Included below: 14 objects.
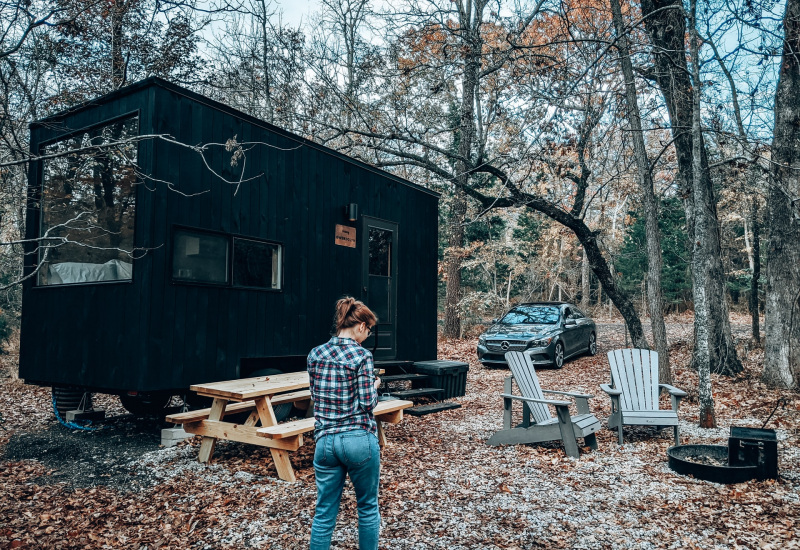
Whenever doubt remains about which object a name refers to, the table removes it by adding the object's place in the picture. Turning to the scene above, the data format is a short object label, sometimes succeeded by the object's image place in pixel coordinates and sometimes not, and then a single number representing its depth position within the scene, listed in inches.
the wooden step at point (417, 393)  308.4
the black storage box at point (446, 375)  344.8
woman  109.6
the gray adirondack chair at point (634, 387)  237.3
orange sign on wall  314.8
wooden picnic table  187.0
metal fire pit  181.6
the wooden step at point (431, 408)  301.3
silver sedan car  463.8
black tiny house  221.5
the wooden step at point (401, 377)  313.6
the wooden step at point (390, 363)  335.8
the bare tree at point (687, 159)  355.3
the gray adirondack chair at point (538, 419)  217.0
